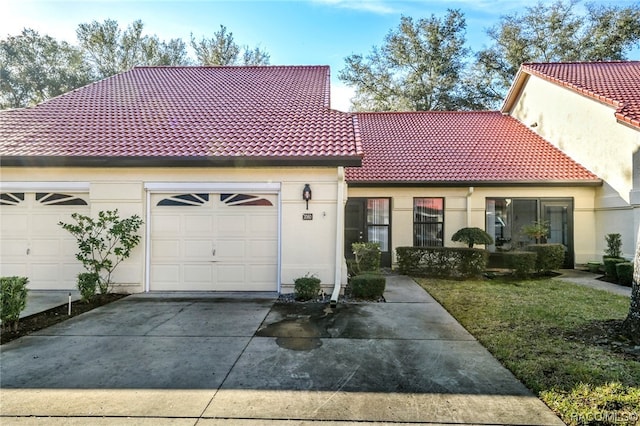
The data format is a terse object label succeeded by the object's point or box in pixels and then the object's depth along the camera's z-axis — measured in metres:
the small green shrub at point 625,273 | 8.45
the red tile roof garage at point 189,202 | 7.61
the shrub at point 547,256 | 10.06
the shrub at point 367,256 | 8.64
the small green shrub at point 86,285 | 6.89
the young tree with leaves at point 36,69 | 24.12
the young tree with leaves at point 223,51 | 26.30
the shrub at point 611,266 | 8.95
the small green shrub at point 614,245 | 9.86
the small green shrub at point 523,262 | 9.53
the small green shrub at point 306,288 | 7.13
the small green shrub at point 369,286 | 7.28
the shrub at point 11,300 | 5.11
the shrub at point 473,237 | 9.91
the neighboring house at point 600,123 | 9.73
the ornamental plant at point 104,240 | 7.31
